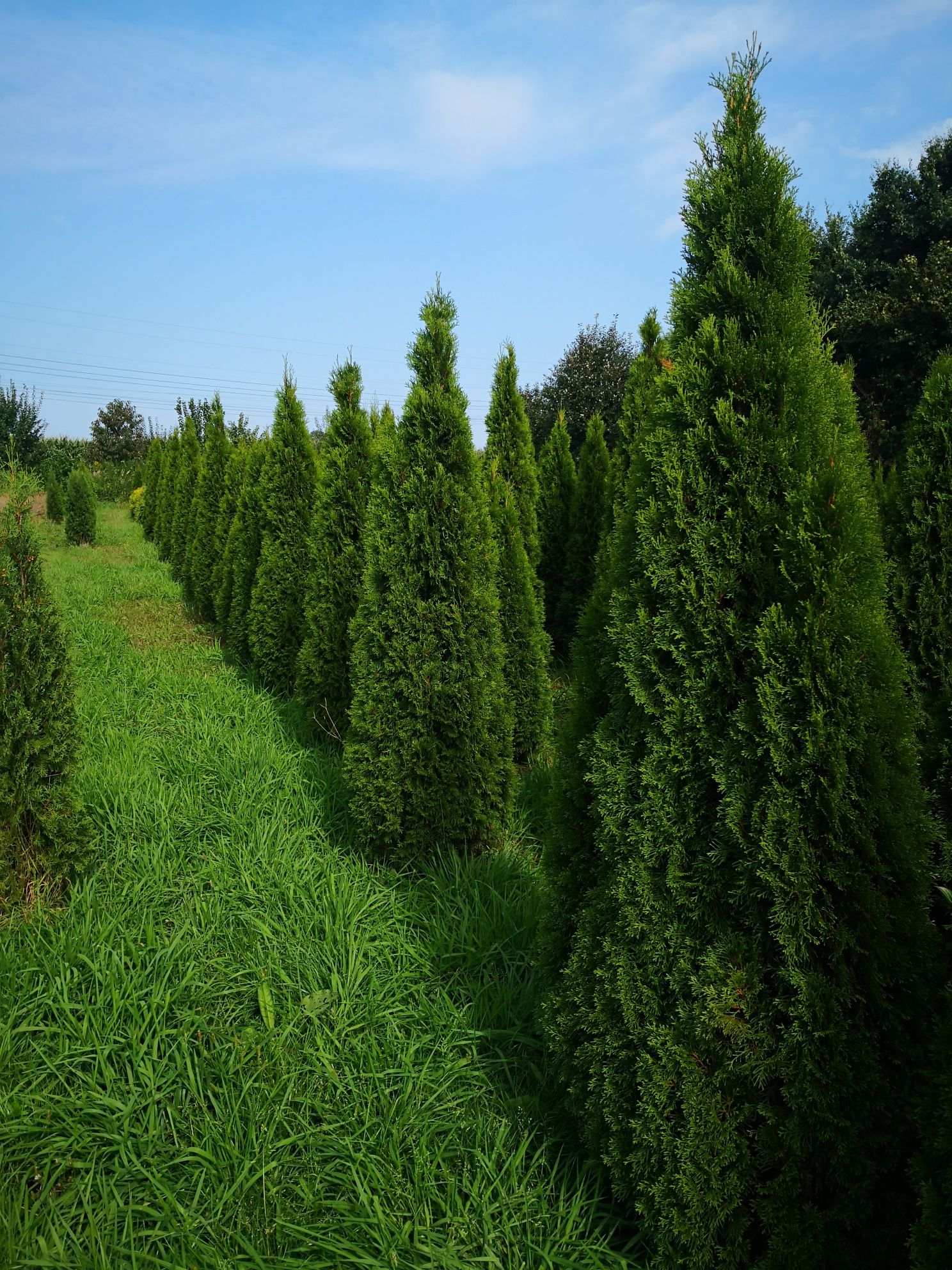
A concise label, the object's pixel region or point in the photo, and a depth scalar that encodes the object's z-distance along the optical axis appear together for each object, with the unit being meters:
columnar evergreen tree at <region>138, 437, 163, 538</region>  26.27
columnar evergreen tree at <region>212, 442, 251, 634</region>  11.46
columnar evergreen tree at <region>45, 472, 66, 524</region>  29.64
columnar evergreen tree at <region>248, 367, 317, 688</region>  8.78
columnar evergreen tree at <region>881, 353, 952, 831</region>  4.34
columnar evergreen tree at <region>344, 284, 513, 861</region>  5.07
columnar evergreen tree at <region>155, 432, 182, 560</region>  21.91
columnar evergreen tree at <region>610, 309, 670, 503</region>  9.08
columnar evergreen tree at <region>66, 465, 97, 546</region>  22.33
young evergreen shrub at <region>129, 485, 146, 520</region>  32.03
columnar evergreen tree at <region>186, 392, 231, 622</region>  13.66
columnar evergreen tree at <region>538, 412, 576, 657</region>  11.76
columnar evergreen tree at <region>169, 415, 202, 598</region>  17.81
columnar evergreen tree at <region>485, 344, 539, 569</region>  10.27
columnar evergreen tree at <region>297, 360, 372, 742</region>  7.20
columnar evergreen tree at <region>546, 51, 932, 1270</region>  2.12
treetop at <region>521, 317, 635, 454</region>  25.64
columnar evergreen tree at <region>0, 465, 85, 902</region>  4.63
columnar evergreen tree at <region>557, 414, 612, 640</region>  11.07
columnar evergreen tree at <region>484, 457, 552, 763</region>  6.96
